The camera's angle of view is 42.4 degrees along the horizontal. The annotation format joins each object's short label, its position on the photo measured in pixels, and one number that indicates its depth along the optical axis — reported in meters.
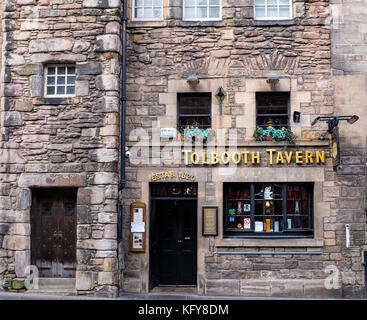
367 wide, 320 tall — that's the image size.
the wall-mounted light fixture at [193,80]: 11.04
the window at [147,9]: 11.61
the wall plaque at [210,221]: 10.97
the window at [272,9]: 11.51
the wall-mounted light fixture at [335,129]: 10.50
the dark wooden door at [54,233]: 10.91
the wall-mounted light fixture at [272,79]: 10.98
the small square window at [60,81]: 11.05
